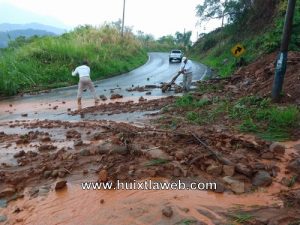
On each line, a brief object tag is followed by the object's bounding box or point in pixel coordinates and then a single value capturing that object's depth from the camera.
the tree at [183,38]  46.36
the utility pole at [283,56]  5.68
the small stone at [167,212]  2.81
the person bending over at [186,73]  9.65
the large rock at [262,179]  3.31
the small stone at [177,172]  3.46
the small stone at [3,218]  2.98
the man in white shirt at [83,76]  8.30
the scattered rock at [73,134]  5.06
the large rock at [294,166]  3.52
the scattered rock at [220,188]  3.22
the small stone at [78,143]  4.46
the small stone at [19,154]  4.25
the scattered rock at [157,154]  3.69
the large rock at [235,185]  3.20
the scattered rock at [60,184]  3.38
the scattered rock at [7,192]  3.35
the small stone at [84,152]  4.03
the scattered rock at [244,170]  3.39
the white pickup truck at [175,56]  25.52
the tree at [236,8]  16.57
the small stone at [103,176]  3.39
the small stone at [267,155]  3.85
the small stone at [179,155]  3.69
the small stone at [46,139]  4.91
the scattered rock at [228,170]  3.42
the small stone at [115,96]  9.10
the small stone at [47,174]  3.61
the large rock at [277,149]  3.95
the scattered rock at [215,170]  3.45
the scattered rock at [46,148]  4.44
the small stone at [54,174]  3.61
